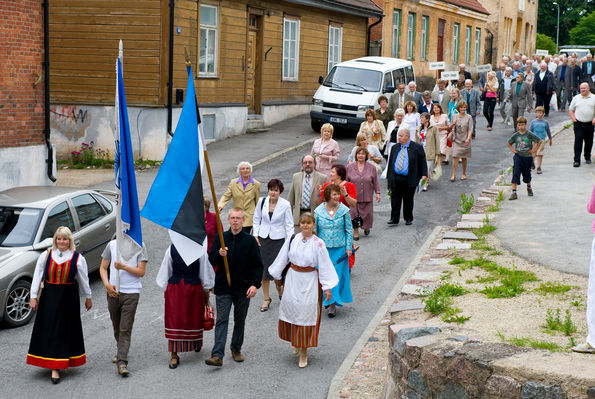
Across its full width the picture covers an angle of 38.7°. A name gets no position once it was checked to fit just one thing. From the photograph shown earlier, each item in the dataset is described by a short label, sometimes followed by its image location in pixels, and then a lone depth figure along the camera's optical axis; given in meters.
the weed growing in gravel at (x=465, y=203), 15.91
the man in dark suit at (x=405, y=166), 15.30
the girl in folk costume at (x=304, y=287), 9.17
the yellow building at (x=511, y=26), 51.41
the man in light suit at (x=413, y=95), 22.73
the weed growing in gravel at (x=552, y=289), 9.53
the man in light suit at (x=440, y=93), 23.31
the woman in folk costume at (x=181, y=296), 9.00
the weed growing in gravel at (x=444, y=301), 8.73
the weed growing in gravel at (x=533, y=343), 7.44
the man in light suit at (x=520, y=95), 25.11
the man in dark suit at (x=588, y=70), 31.54
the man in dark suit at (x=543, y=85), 27.45
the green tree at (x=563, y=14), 82.56
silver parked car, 10.41
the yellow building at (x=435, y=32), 36.22
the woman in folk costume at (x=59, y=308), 8.78
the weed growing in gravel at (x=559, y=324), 8.02
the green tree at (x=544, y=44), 66.00
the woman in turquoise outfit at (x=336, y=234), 10.61
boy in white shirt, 8.89
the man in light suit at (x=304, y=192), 12.28
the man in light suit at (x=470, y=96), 23.97
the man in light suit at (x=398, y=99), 22.09
